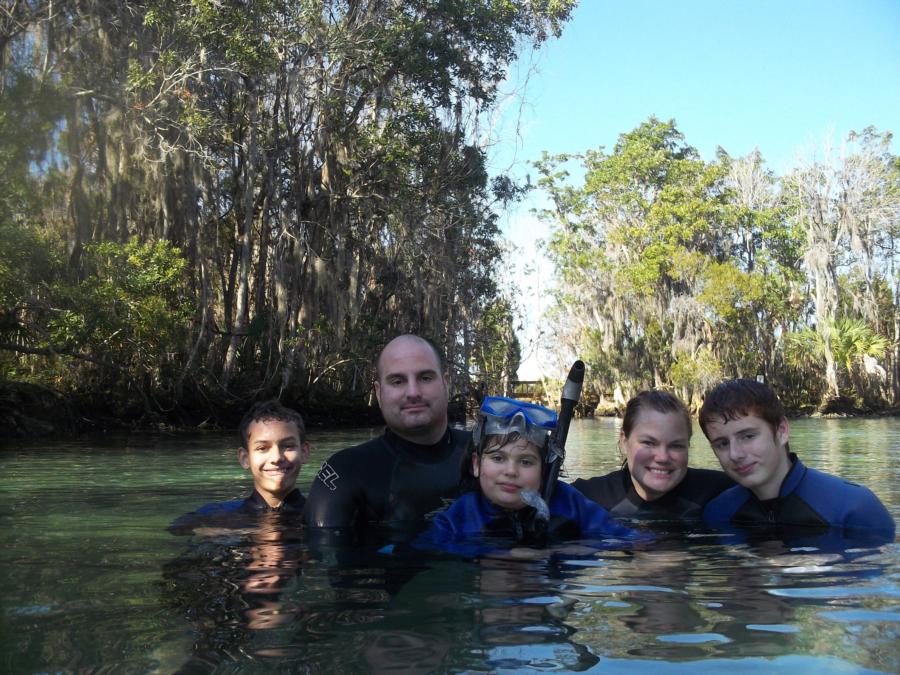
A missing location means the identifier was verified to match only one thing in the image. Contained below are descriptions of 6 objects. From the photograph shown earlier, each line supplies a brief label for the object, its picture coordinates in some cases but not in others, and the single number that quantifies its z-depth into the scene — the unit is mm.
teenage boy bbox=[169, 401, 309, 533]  5348
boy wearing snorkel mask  4000
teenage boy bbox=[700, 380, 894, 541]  4453
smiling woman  4762
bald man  4809
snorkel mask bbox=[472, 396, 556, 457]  4016
